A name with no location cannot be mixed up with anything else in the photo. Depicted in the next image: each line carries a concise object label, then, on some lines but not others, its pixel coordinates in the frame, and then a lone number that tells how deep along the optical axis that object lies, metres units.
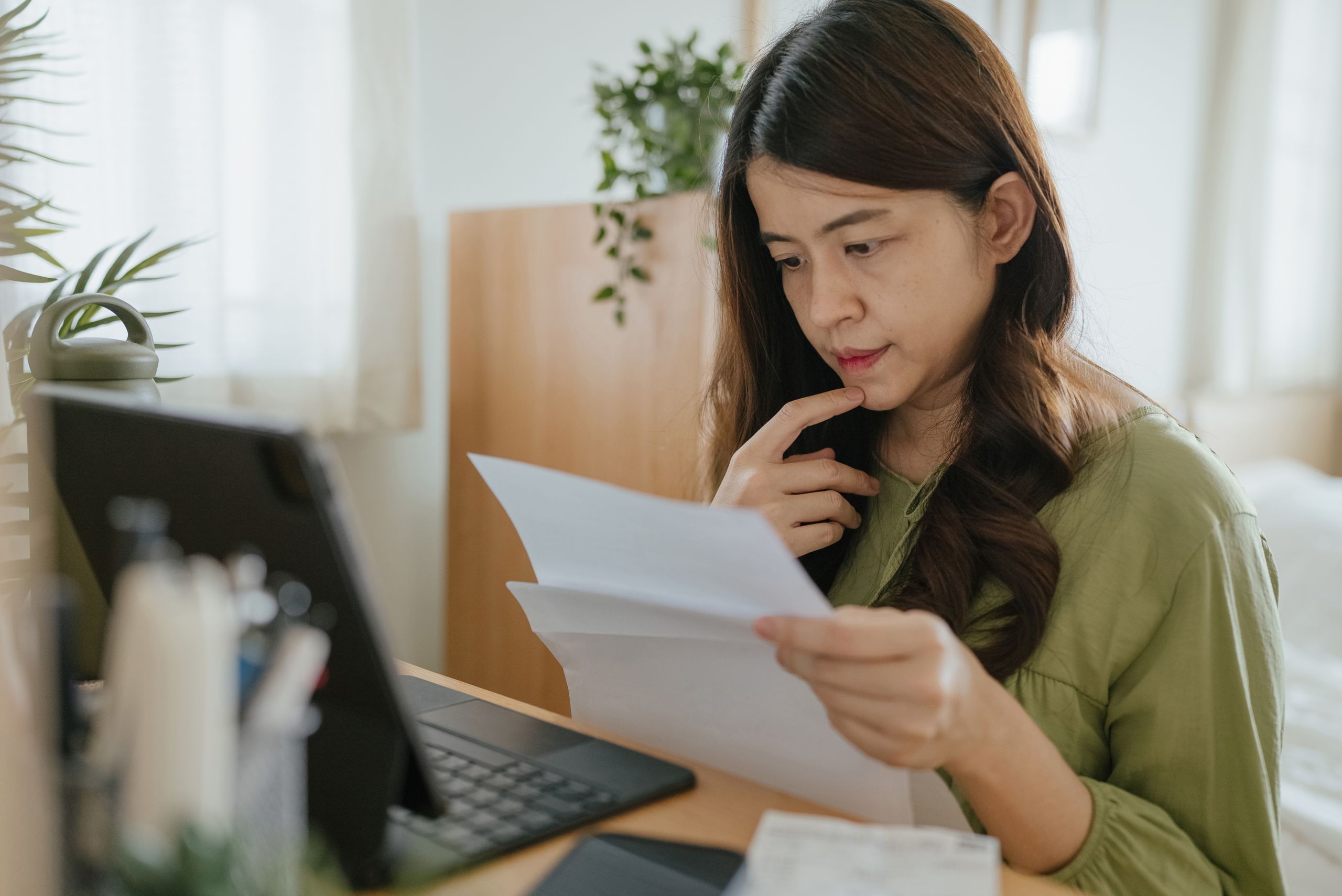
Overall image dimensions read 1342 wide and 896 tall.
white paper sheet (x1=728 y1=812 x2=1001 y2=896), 0.47
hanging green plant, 1.71
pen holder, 0.31
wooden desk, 0.51
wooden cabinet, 1.75
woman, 0.71
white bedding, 1.62
